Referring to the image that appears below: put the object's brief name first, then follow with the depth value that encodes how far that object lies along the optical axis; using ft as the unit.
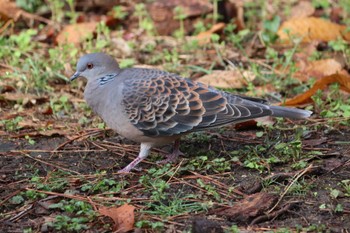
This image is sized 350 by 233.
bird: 30.12
